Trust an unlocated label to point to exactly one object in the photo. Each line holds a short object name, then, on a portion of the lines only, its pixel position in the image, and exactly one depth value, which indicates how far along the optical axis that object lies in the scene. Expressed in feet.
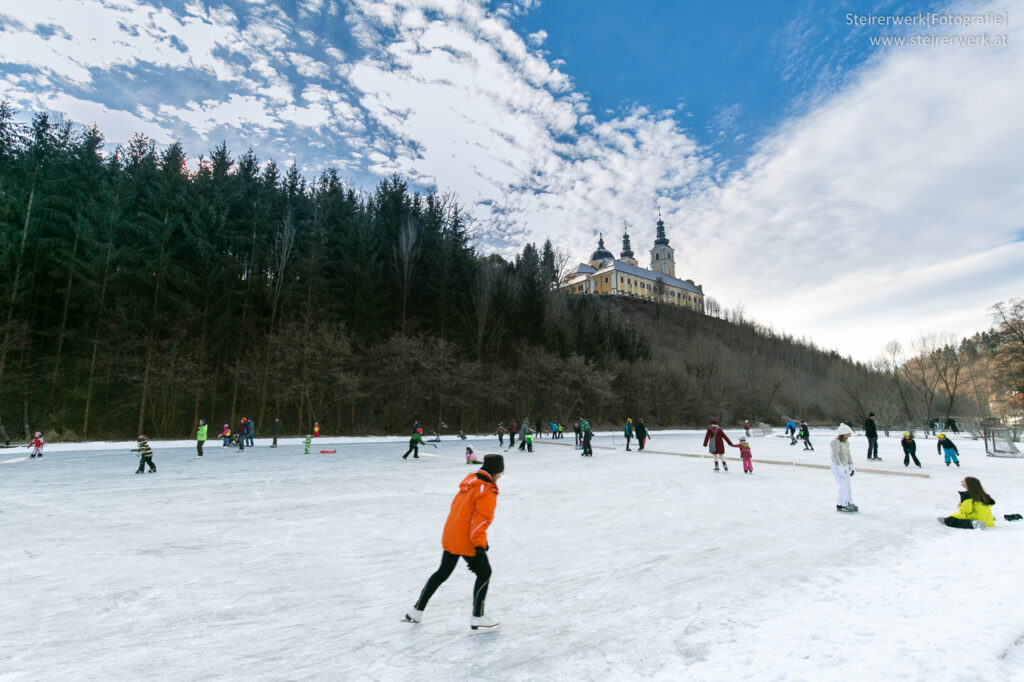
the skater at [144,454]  45.91
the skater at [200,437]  62.13
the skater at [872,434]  59.16
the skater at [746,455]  50.01
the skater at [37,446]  62.85
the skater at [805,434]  85.71
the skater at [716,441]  51.86
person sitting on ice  24.91
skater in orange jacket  12.56
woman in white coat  28.86
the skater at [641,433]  84.00
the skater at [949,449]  53.06
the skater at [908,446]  53.88
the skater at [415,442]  65.01
